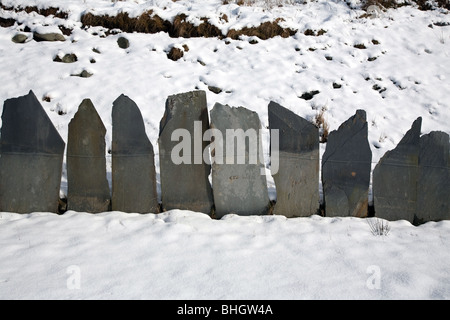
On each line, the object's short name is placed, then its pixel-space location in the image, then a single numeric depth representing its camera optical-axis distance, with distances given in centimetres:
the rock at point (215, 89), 516
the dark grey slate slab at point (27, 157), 303
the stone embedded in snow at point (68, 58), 545
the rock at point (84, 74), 520
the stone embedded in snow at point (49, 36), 589
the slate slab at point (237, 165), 306
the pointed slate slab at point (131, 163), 303
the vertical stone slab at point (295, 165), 306
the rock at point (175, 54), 583
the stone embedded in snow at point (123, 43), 599
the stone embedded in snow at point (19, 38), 585
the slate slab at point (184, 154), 305
